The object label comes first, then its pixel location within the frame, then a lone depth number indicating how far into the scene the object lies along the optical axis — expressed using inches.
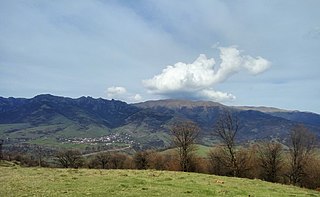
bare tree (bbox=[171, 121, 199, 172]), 3154.5
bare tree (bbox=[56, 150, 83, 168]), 5206.7
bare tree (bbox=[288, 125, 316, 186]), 3287.4
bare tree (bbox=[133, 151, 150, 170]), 5265.8
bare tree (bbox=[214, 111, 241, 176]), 2687.0
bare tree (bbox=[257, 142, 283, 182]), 3983.8
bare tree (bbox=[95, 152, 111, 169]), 5667.3
